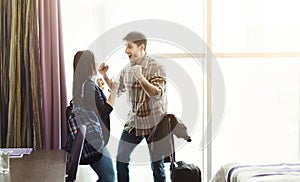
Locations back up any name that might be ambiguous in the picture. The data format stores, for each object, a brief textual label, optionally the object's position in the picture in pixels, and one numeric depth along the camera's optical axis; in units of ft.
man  10.96
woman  10.35
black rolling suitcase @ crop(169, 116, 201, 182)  10.27
